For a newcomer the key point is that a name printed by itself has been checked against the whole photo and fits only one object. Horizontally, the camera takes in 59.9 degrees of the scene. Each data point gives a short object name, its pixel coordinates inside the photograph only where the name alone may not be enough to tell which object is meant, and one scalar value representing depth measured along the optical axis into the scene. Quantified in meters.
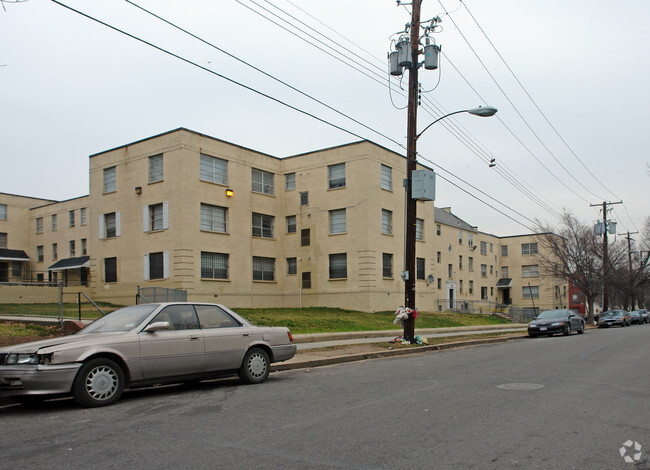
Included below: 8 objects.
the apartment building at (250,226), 30.61
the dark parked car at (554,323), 25.45
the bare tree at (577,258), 42.81
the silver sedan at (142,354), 7.27
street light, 17.55
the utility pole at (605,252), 43.09
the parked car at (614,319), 41.09
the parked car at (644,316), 51.98
